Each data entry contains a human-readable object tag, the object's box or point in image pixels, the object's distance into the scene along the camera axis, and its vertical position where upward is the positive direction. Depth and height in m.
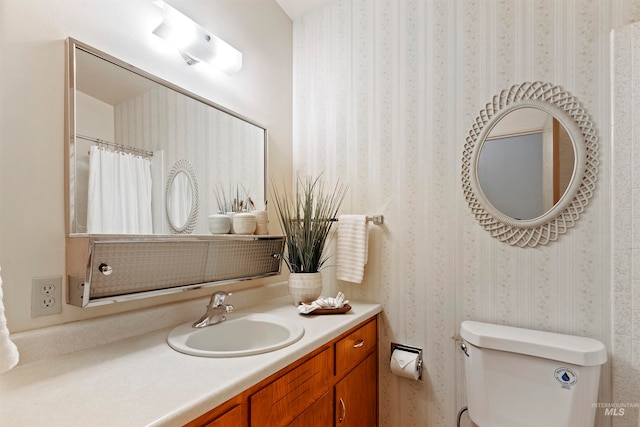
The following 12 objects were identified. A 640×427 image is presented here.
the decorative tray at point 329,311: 1.50 -0.45
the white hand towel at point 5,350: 0.60 -0.26
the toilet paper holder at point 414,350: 1.57 -0.68
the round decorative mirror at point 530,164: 1.28 +0.21
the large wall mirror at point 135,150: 1.04 +0.23
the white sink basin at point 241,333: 1.19 -0.48
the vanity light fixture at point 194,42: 1.27 +0.72
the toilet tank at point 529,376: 1.12 -0.60
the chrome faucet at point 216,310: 1.29 -0.39
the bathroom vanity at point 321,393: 0.87 -0.61
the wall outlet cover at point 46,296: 0.94 -0.24
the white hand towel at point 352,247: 1.71 -0.18
